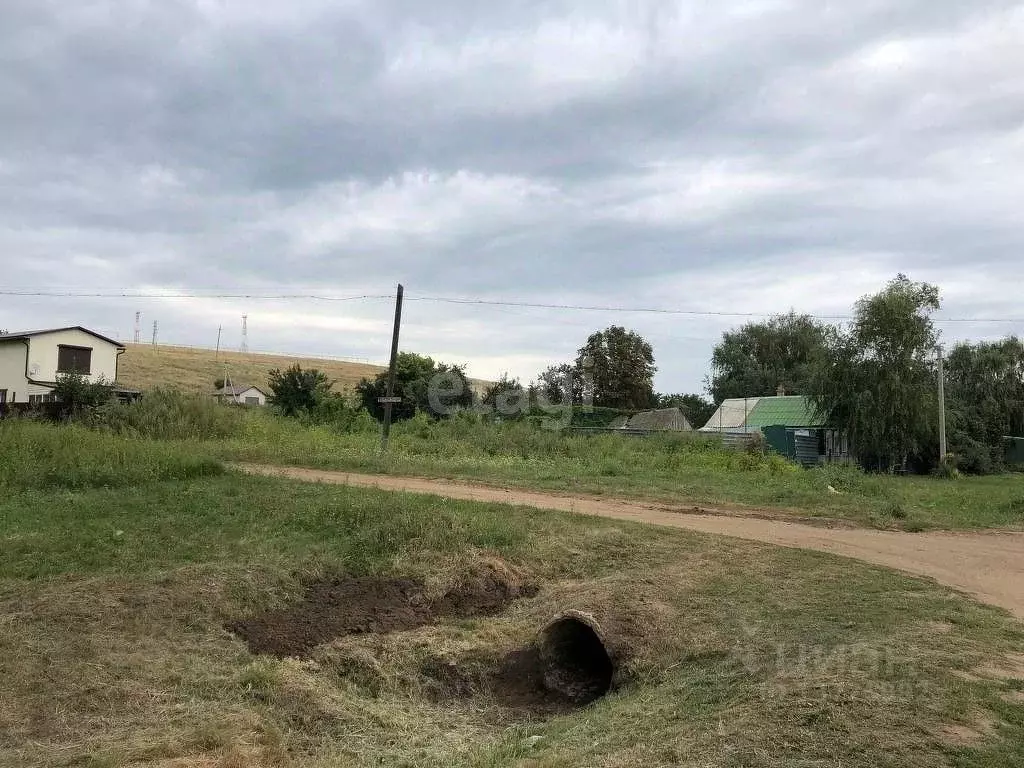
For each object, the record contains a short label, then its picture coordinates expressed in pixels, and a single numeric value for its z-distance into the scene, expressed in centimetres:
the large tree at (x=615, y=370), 4819
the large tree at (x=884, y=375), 2916
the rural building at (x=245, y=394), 5169
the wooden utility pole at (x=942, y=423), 2939
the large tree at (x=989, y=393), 3522
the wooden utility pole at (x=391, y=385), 2125
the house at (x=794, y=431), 3116
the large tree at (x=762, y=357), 5534
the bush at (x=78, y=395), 2431
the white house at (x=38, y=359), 3419
